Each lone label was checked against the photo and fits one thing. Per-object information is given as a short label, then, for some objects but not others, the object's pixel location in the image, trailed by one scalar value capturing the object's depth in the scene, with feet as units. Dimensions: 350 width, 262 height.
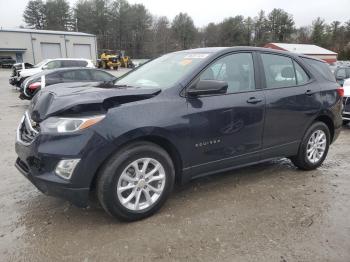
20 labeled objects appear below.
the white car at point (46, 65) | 57.68
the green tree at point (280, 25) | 284.61
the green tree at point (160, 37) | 254.27
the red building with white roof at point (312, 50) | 165.86
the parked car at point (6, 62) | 143.54
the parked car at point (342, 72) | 43.09
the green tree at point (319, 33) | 250.37
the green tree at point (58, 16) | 257.34
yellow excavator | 134.00
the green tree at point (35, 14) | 260.21
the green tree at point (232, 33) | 269.64
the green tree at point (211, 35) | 269.64
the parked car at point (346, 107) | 26.43
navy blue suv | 9.75
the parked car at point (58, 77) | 37.09
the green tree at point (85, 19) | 252.21
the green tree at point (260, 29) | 286.05
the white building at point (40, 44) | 151.64
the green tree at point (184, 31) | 269.64
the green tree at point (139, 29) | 261.24
